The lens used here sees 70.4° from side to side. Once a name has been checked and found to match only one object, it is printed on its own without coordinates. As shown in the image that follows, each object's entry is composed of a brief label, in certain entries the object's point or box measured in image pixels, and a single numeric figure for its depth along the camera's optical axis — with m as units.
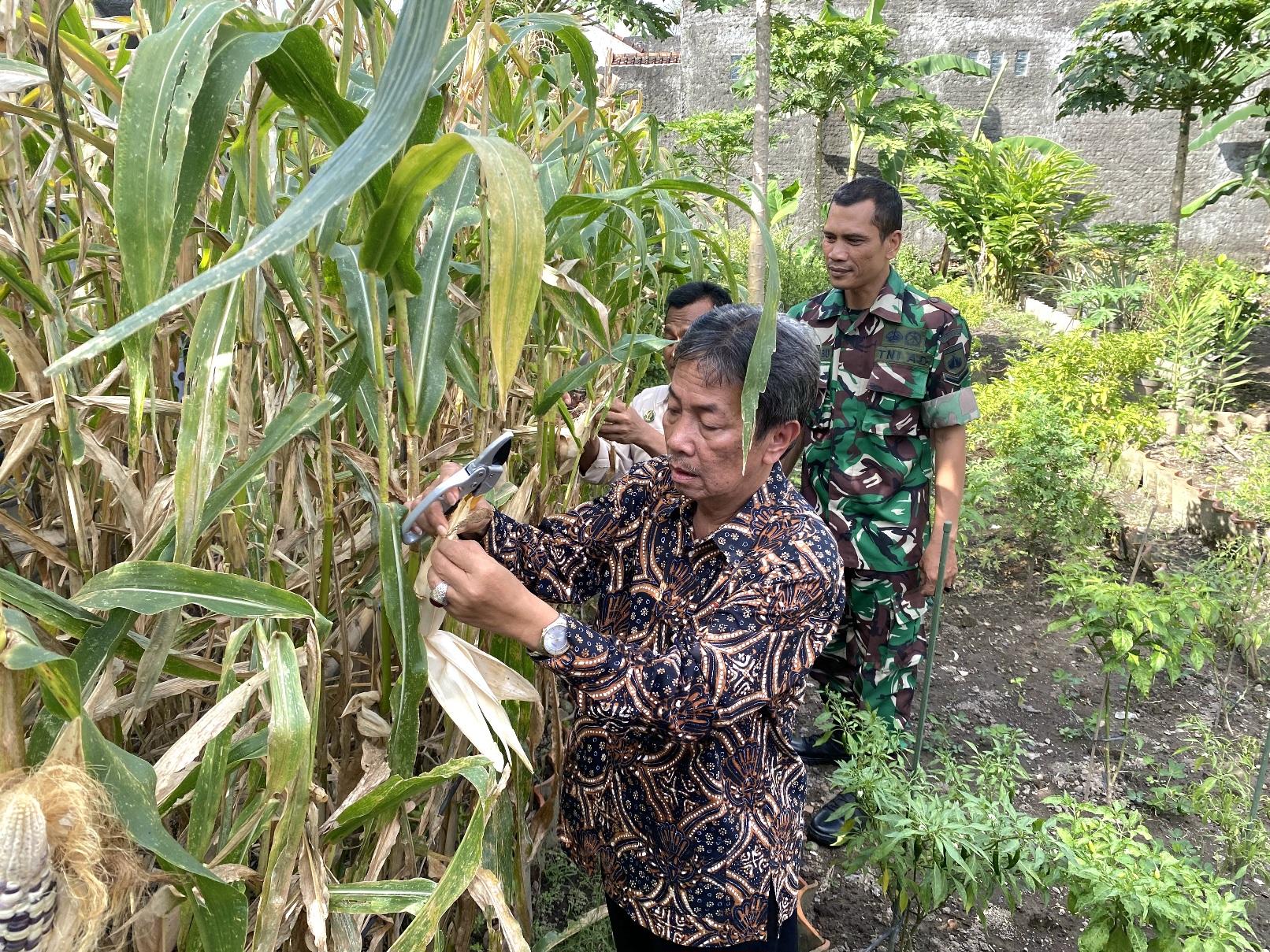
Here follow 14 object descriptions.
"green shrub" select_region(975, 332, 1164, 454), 4.28
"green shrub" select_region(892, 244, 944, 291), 10.68
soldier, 2.18
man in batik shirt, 1.00
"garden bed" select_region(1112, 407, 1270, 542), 3.77
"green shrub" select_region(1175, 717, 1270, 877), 1.74
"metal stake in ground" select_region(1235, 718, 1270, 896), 1.64
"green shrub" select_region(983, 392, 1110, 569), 3.69
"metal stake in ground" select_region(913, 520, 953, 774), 1.71
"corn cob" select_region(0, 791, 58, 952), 0.47
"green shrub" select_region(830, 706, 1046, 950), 1.43
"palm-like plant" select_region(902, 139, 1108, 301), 9.66
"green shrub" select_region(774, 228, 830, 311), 8.27
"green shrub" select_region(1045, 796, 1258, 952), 1.30
